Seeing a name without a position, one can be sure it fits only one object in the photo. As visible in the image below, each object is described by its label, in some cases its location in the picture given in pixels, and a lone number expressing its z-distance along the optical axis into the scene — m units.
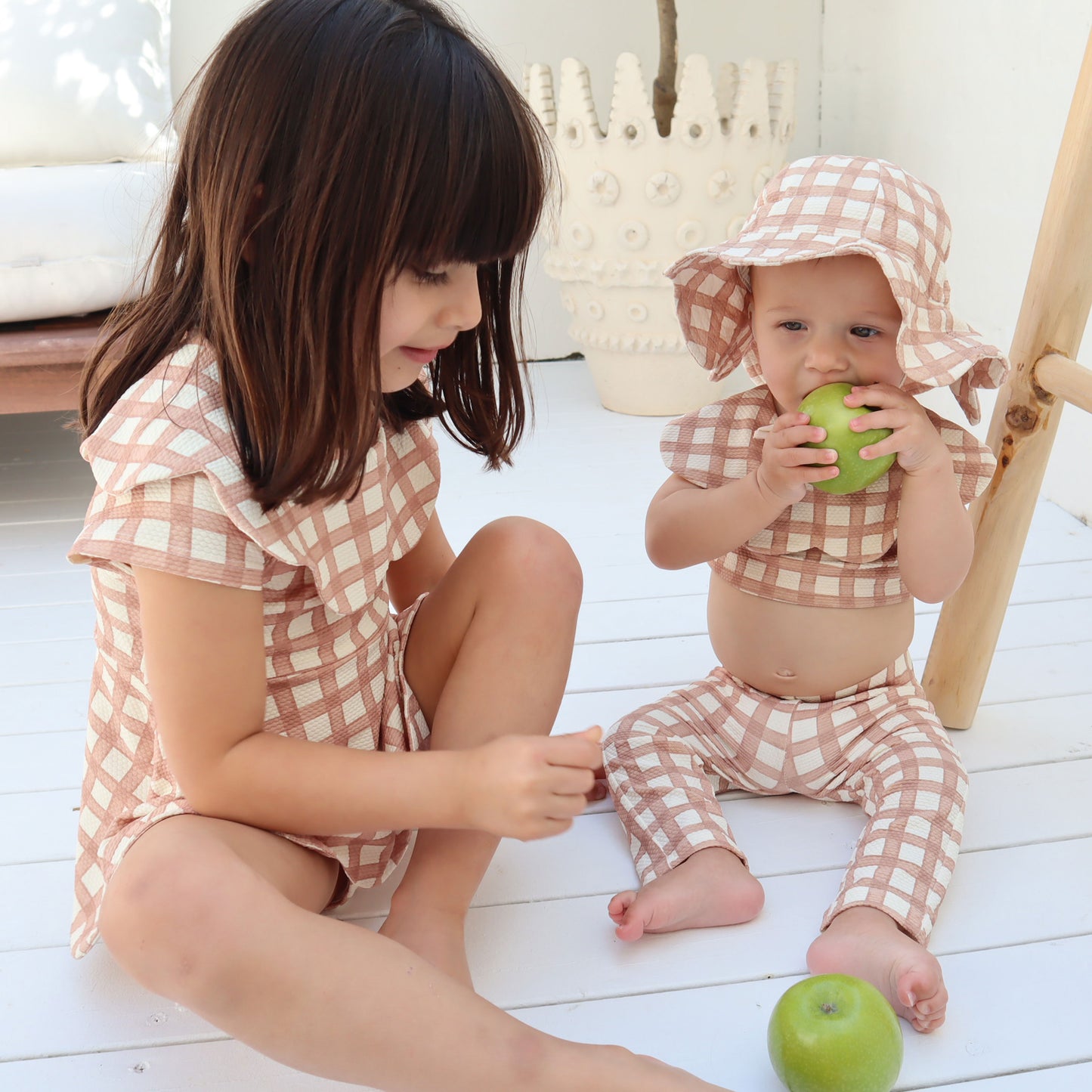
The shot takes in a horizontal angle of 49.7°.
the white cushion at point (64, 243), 1.66
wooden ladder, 0.92
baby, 0.85
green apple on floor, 0.65
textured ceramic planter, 1.94
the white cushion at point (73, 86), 1.99
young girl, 0.64
